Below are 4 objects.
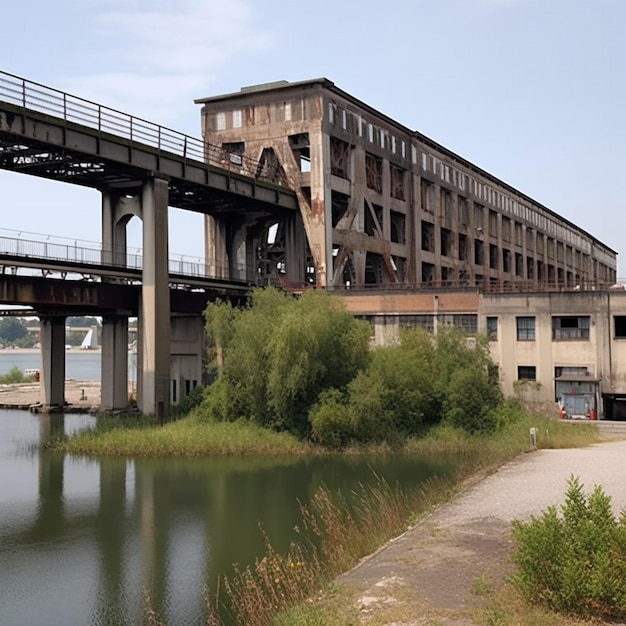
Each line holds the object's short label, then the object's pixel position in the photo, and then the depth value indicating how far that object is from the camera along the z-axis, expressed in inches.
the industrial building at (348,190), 1813.5
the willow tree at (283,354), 1279.5
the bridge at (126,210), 1209.4
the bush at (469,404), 1322.6
